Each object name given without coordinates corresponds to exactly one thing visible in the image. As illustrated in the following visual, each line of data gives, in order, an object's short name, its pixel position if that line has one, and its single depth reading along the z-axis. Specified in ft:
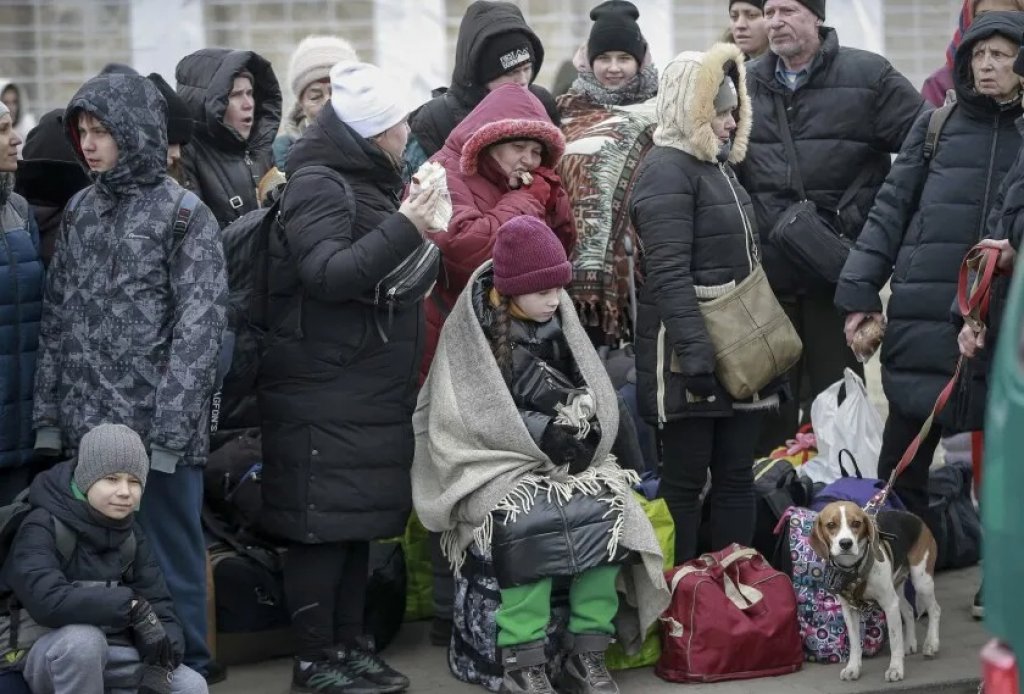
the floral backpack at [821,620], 45.68
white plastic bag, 52.65
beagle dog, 43.86
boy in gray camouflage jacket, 41.11
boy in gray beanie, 37.73
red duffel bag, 44.45
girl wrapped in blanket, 42.01
